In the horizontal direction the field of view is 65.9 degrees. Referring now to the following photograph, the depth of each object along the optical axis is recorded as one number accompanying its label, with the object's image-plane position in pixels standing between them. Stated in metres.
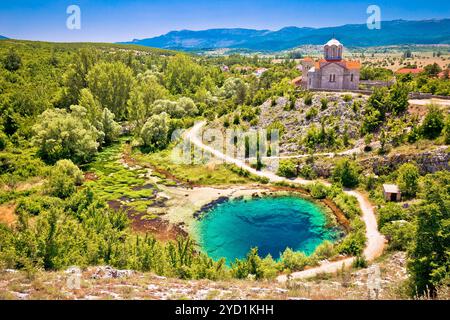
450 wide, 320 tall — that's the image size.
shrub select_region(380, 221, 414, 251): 25.30
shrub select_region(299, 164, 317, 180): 43.53
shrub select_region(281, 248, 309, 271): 25.58
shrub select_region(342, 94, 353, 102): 52.06
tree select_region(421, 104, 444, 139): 39.88
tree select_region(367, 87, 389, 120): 47.78
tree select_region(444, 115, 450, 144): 37.96
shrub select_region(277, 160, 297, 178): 44.47
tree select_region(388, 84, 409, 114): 46.66
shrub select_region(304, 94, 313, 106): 54.97
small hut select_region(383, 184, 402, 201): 34.56
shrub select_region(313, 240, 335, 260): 27.06
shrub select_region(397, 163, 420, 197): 34.47
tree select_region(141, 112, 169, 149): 57.75
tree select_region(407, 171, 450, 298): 17.44
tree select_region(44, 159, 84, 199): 35.31
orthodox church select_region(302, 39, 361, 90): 57.03
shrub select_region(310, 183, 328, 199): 39.12
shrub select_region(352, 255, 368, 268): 24.90
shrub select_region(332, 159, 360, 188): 40.06
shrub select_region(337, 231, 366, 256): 27.27
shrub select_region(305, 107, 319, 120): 52.47
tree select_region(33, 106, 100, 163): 49.47
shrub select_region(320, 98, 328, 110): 52.47
